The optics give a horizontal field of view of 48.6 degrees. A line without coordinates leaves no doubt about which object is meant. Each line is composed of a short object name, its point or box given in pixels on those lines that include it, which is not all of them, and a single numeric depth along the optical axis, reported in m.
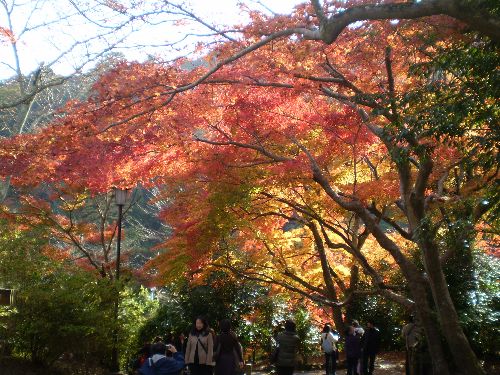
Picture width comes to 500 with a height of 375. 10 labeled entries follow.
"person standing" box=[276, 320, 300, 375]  7.91
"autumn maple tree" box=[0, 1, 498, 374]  6.75
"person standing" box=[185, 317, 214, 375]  7.18
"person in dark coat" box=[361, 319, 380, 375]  10.79
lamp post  11.32
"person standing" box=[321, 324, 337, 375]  11.70
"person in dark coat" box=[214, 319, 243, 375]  7.06
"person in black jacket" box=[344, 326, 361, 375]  10.97
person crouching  5.95
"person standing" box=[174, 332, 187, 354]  9.91
